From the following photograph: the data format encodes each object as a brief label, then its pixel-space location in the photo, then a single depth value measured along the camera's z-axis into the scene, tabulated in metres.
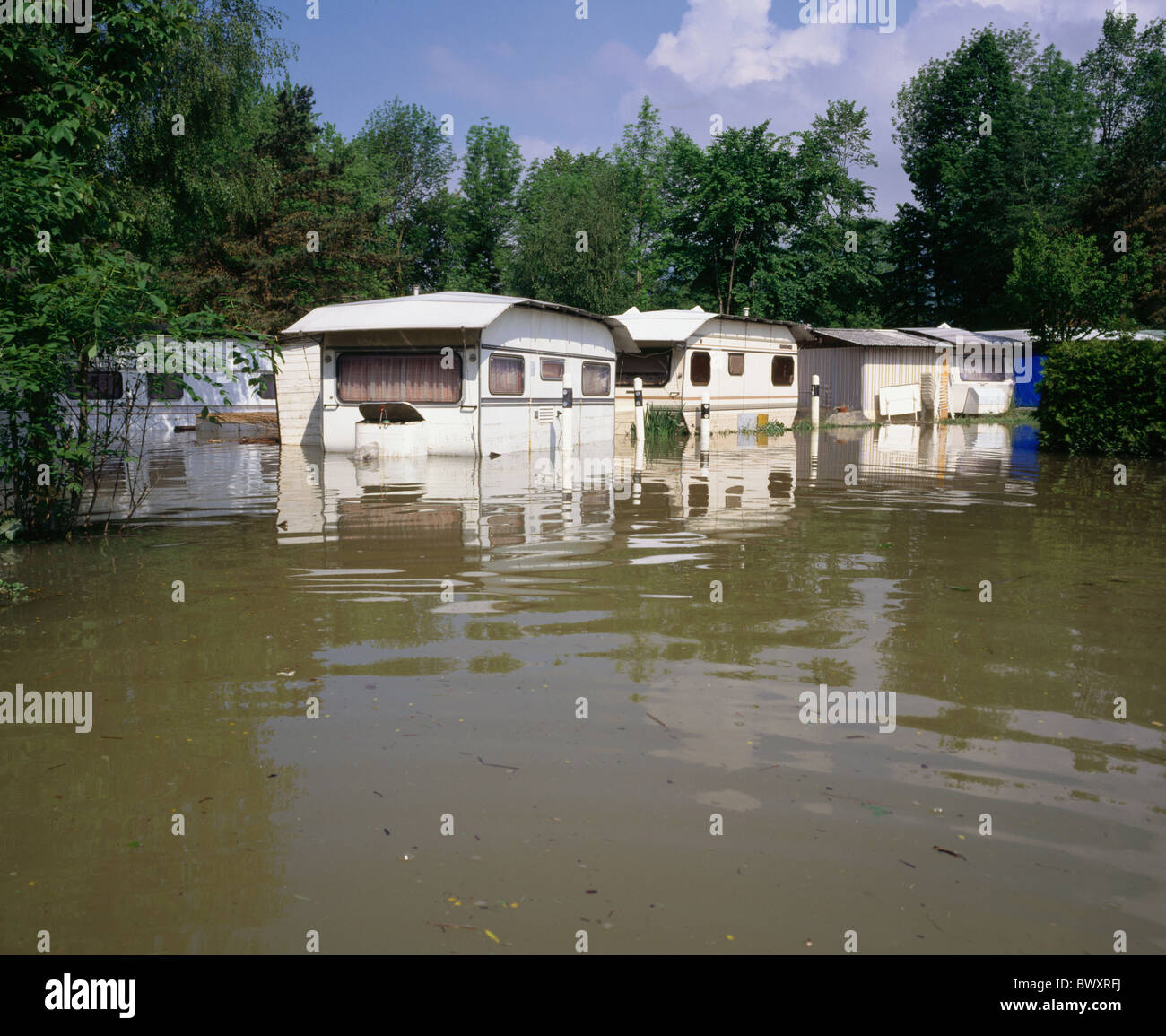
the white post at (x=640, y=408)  23.91
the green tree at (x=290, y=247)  35.91
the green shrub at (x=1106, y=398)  19.53
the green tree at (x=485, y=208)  59.03
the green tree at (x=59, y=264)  8.36
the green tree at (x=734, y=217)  42.56
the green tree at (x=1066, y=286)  33.84
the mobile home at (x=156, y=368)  8.91
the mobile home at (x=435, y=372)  18.02
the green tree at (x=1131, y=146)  44.78
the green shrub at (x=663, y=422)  26.66
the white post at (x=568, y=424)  22.02
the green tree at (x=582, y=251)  44.53
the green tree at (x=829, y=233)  44.00
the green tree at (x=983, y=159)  51.62
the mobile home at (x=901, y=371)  35.88
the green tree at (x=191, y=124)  22.42
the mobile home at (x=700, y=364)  27.91
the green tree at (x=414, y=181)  60.34
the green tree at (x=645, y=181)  59.97
